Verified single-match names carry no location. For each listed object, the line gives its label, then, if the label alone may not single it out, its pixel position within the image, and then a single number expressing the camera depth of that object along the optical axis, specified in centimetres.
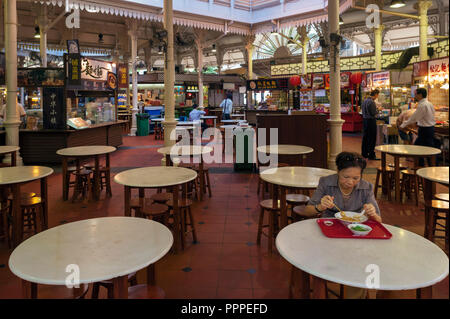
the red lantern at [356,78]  1434
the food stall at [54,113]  830
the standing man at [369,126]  836
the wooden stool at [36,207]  382
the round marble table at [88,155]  533
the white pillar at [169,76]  702
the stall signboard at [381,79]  1244
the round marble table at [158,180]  330
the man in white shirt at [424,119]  618
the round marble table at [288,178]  316
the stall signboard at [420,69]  1000
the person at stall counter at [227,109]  1367
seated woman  237
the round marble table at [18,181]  346
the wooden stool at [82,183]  568
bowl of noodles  201
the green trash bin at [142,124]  1484
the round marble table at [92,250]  158
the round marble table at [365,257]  144
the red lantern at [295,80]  1569
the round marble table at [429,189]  351
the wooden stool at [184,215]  374
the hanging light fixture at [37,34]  1427
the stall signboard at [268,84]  1630
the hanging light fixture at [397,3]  866
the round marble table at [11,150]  544
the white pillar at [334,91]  607
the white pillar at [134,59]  1405
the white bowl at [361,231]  186
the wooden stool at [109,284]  217
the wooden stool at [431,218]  351
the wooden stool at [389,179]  545
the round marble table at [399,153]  481
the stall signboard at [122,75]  1136
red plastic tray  187
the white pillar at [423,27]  1123
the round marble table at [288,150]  493
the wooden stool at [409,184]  512
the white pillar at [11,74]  692
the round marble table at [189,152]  518
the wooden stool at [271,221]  360
